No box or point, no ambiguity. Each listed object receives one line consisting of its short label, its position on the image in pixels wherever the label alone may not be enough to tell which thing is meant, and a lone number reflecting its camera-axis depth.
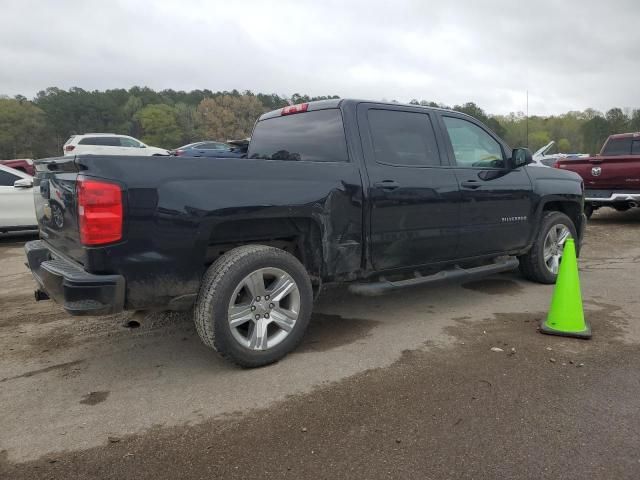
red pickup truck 9.67
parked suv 20.53
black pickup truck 2.95
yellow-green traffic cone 4.02
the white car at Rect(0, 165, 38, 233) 8.94
